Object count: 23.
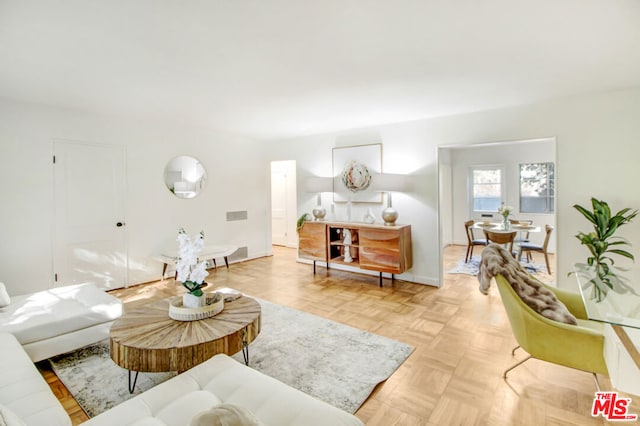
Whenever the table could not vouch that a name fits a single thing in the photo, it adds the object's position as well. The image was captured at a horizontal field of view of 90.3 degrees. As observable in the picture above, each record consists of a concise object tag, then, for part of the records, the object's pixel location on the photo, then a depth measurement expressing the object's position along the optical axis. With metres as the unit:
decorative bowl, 2.27
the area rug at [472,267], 5.23
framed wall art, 4.95
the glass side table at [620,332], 1.65
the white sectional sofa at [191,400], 1.33
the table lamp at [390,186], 4.55
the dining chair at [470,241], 5.77
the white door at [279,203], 7.96
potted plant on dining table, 5.41
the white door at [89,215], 3.99
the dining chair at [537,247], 4.97
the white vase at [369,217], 4.92
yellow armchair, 1.89
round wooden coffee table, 1.88
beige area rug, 2.15
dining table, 5.19
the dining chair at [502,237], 4.95
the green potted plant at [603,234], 3.17
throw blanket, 2.23
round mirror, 5.01
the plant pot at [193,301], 2.33
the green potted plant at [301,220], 5.39
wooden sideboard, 4.39
